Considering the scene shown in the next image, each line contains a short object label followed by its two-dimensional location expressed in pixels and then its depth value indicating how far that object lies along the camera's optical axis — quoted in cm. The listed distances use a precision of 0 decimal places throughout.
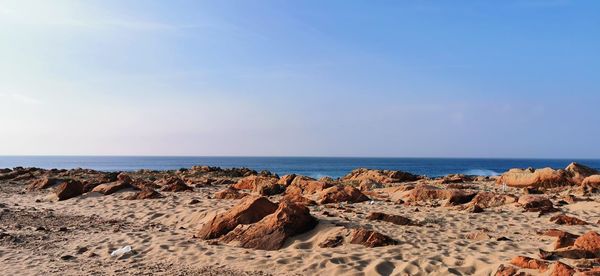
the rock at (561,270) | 625
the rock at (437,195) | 1575
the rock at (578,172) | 2148
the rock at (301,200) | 1581
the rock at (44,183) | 2445
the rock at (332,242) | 1002
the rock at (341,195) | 1653
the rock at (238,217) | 1152
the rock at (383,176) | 2783
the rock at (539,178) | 2142
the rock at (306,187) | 1964
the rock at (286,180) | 2309
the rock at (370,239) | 987
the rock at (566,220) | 1212
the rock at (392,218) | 1216
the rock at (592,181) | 1902
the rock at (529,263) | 731
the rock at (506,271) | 710
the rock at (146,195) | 1834
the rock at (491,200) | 1519
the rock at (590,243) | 812
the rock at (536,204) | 1385
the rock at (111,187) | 1995
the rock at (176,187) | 2092
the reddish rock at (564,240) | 884
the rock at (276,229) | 1036
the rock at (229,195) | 1806
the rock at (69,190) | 1977
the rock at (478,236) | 1045
